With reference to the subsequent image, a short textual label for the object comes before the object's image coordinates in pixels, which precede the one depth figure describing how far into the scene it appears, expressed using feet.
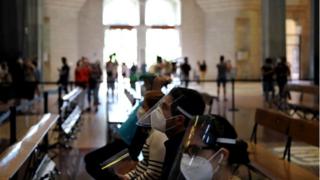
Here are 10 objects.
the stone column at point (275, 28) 66.18
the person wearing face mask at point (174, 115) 9.14
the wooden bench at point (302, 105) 30.21
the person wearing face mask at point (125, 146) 11.86
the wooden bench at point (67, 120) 24.59
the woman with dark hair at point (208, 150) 6.65
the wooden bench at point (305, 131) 15.42
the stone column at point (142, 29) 94.87
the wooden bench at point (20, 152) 11.04
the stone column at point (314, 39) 57.11
